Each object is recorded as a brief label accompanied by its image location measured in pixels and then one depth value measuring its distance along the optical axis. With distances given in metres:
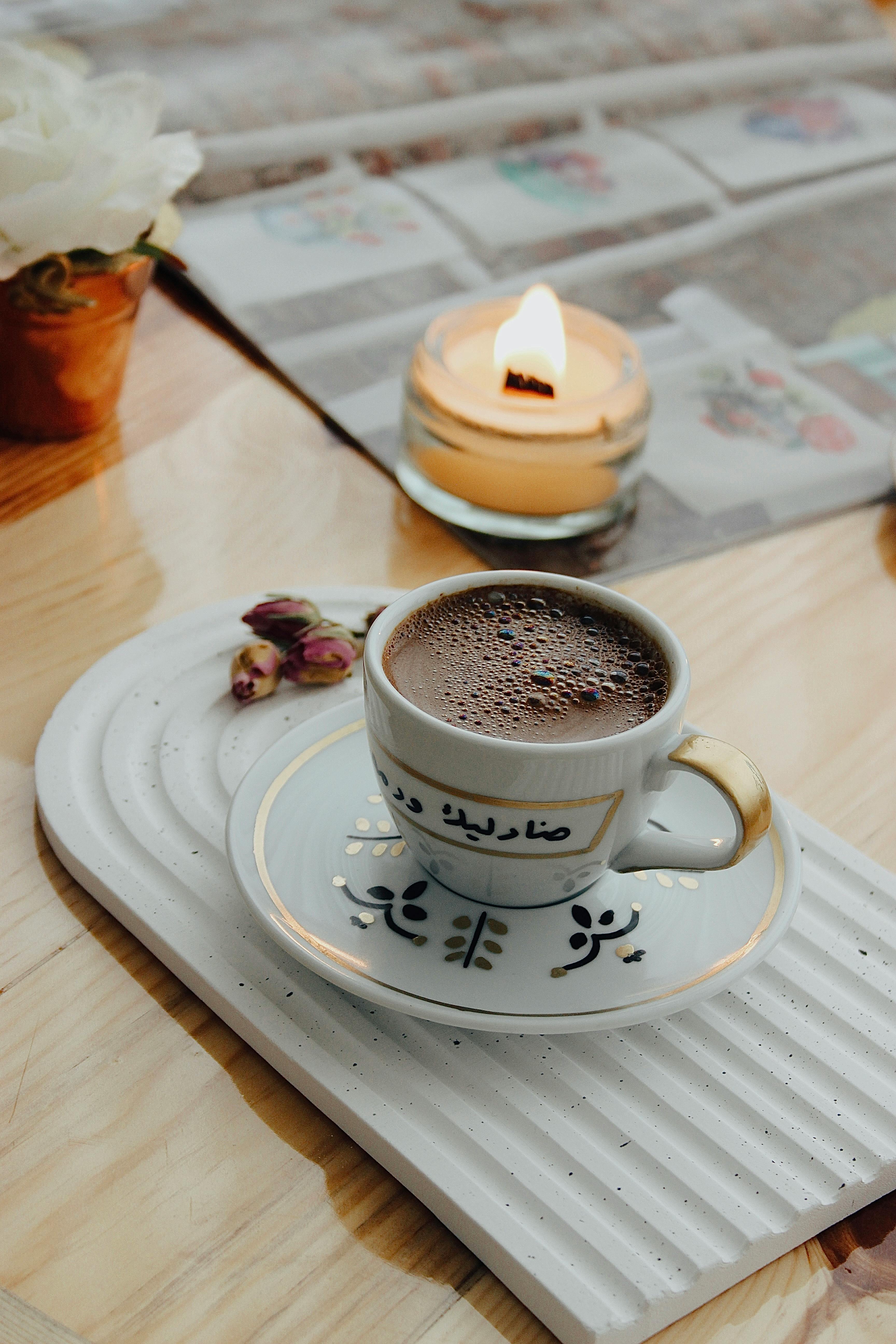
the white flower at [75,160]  0.67
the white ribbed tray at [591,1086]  0.39
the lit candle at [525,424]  0.73
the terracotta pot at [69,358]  0.74
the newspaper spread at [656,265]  0.85
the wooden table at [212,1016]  0.39
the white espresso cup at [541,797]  0.42
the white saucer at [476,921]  0.43
